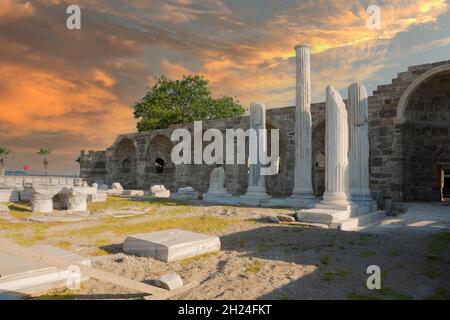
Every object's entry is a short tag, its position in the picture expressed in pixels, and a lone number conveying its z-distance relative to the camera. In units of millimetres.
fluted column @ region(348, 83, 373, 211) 10211
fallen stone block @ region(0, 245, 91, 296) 3279
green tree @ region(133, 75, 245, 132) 29875
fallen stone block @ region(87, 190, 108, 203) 12358
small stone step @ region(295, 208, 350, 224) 7949
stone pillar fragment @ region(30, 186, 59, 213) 9422
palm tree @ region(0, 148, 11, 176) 48556
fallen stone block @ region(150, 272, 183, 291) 3494
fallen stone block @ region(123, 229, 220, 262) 4719
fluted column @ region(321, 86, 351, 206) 8930
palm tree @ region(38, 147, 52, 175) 52653
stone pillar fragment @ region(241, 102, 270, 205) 12909
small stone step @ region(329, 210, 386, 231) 7686
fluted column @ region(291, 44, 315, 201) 12195
